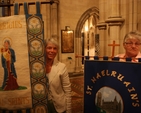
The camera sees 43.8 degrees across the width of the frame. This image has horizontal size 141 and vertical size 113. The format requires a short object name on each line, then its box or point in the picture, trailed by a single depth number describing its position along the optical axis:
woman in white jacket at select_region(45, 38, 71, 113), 2.13
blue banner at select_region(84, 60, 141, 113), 1.67
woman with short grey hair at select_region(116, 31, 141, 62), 1.92
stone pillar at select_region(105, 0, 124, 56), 3.82
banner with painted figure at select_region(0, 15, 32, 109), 2.07
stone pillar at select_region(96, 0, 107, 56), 4.99
